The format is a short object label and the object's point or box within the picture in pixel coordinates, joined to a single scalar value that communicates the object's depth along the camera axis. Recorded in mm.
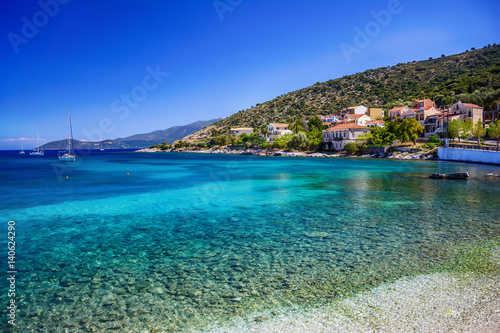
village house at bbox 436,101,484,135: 62875
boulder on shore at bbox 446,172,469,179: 27250
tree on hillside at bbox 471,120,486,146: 49606
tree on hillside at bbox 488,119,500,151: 43309
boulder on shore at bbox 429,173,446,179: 28098
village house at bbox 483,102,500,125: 63391
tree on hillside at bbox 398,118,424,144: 62338
